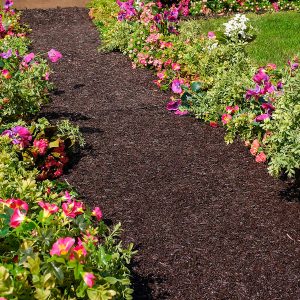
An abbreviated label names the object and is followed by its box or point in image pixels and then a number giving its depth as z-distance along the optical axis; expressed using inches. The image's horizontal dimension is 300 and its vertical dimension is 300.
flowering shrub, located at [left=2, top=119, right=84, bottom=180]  159.5
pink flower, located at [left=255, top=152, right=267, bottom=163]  172.9
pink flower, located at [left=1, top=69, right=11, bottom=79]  179.9
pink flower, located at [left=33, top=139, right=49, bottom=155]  162.1
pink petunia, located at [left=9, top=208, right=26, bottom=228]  86.7
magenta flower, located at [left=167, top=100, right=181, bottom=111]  217.5
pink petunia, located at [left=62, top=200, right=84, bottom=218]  97.9
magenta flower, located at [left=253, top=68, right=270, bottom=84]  177.9
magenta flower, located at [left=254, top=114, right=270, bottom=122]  168.4
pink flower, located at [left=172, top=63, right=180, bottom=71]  240.2
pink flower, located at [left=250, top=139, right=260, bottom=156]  175.9
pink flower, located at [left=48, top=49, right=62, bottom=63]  192.5
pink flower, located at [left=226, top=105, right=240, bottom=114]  191.5
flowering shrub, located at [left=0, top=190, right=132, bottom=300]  81.4
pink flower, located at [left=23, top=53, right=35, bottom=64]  193.5
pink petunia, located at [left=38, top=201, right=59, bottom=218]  90.7
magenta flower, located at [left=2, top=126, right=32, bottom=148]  158.4
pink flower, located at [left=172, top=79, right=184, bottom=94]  222.0
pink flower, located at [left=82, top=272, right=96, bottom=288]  80.0
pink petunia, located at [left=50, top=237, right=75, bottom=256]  81.0
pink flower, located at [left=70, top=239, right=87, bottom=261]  83.3
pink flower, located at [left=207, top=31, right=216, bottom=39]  250.5
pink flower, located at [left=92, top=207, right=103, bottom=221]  106.0
